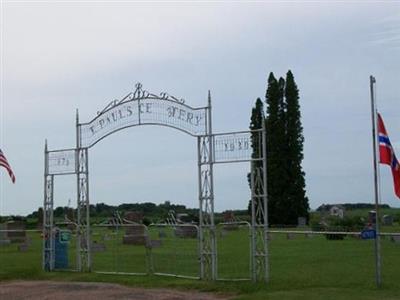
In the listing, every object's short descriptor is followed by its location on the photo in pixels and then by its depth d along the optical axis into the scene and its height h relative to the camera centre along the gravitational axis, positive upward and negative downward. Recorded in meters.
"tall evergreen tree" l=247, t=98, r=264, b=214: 60.69 +9.36
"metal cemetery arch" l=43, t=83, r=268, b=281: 17.47 +0.76
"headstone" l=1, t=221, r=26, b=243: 39.12 -0.16
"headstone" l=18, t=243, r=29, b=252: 33.74 -0.76
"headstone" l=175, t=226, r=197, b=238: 34.09 -0.20
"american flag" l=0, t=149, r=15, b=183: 24.17 +2.20
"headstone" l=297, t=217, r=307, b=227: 54.43 +0.28
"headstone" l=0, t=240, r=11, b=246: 37.77 -0.56
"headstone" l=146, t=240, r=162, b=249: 32.01 -0.66
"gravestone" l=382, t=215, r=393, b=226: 52.06 +0.30
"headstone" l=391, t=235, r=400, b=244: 32.47 -0.71
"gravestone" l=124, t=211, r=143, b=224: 34.28 +0.60
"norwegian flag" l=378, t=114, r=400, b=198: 15.90 +1.49
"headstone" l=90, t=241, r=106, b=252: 30.81 -0.74
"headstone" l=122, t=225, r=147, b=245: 33.56 -0.37
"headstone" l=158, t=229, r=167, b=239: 37.59 -0.29
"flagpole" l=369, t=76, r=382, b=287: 15.38 +0.97
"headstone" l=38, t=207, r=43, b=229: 51.55 +0.90
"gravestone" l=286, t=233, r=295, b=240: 40.23 -0.57
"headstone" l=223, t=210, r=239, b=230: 35.94 +0.60
